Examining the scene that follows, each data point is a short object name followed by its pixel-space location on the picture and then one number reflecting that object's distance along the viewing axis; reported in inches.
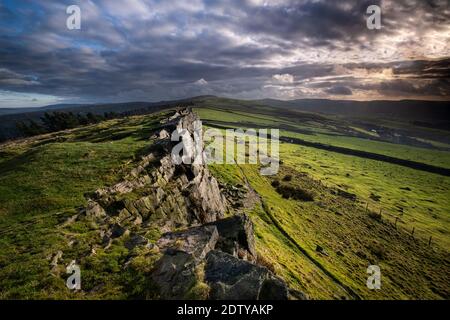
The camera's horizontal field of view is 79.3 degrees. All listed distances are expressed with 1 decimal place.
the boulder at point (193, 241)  799.7
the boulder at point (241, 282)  626.2
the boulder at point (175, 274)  634.8
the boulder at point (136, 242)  852.6
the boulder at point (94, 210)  1016.6
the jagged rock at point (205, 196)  1525.6
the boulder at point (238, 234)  1013.2
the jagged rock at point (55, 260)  702.5
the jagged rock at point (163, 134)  2239.7
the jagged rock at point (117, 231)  919.0
